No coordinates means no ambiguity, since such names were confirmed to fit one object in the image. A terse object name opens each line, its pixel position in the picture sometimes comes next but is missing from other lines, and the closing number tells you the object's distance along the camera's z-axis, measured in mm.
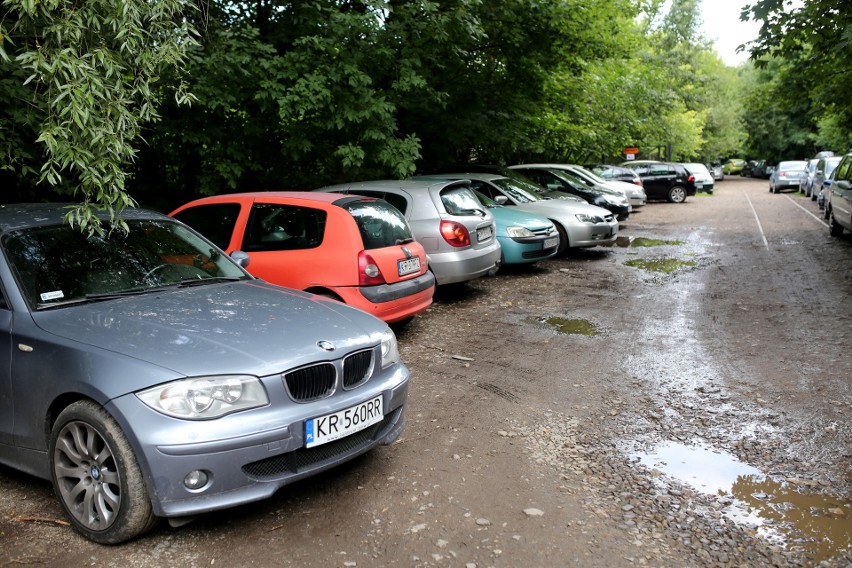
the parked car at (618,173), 25394
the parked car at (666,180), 29531
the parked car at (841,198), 14555
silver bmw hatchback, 3320
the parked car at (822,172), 24184
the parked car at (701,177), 35406
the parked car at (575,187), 17391
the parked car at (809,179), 30931
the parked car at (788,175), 36094
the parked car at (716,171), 55762
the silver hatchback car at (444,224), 9102
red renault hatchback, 6934
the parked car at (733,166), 73562
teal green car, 11438
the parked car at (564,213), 13086
